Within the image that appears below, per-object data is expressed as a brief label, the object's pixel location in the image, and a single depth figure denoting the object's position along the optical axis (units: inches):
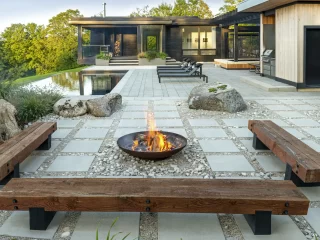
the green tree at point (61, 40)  1177.7
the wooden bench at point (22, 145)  111.4
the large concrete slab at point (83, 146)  153.1
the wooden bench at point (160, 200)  84.4
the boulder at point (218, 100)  227.7
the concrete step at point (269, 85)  325.8
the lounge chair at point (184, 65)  479.6
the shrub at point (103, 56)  740.1
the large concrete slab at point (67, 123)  196.4
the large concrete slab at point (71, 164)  130.6
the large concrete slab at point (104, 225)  87.4
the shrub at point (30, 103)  205.5
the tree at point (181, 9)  1309.0
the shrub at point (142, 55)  729.9
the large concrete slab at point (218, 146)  151.7
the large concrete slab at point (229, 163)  129.8
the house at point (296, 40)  315.2
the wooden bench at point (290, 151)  100.7
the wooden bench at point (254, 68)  492.7
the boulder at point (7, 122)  164.5
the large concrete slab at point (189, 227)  87.0
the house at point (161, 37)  762.8
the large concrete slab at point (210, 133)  173.7
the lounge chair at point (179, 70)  436.1
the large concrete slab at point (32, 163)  130.8
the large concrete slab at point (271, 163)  129.2
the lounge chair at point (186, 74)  406.6
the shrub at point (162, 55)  732.9
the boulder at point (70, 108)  219.2
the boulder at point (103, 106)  218.7
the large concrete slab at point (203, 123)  196.5
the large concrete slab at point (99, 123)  196.4
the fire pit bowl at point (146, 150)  130.9
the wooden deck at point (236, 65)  610.6
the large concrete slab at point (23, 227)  87.7
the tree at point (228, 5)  1174.7
